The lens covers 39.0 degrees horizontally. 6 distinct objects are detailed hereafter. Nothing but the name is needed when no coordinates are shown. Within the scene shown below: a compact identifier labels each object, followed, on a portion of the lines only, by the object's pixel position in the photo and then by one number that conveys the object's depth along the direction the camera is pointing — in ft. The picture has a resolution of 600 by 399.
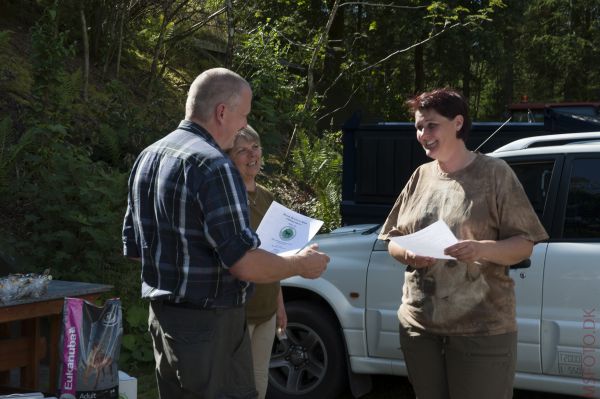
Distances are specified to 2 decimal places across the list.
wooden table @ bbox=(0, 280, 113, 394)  15.98
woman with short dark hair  11.64
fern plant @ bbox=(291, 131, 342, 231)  45.70
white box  15.71
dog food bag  14.34
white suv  16.29
